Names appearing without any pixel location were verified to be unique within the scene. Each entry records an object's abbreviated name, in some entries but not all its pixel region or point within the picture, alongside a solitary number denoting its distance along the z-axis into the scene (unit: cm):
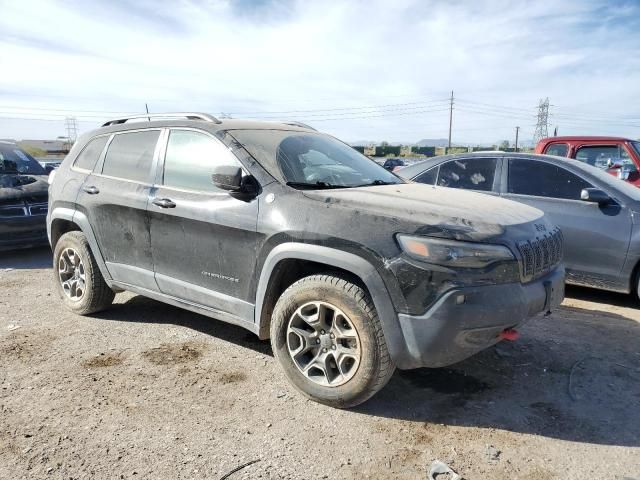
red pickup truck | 745
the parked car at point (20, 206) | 695
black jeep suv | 277
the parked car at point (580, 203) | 493
